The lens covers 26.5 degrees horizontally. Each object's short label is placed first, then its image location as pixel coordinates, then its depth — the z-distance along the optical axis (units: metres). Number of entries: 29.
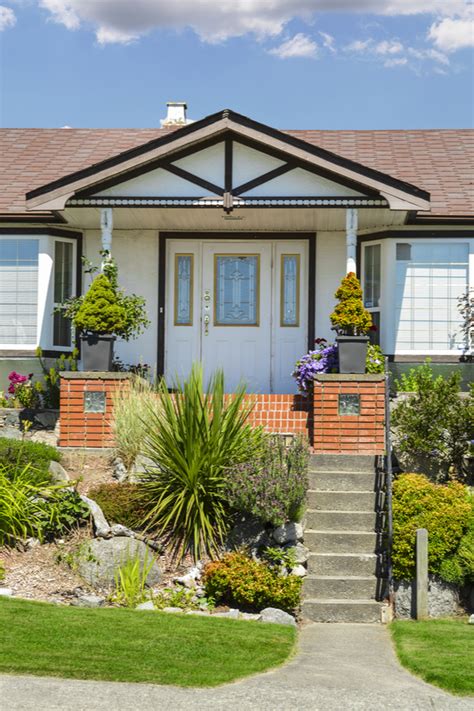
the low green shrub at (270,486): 9.42
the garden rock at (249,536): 9.66
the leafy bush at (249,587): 8.89
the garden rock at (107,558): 9.08
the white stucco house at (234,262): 13.04
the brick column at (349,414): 11.27
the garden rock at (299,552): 9.54
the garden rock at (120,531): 9.41
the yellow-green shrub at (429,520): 9.38
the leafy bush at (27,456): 10.09
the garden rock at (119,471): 10.75
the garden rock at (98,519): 9.40
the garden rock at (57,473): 10.26
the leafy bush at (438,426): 10.98
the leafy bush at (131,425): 10.84
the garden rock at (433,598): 9.34
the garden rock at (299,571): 9.42
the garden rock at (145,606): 8.61
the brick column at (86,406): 11.85
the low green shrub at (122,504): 9.77
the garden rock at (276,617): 8.71
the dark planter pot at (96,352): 12.16
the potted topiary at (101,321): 12.16
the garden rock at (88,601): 8.50
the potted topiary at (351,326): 11.78
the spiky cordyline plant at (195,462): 9.67
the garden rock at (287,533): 9.65
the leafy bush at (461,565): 9.33
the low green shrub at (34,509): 9.37
